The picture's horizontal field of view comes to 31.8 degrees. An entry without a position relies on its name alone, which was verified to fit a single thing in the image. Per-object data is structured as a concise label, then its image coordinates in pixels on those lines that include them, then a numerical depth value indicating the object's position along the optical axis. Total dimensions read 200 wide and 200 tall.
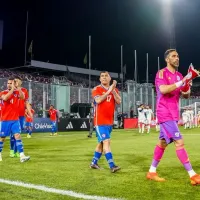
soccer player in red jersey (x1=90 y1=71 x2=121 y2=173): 7.37
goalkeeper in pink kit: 5.84
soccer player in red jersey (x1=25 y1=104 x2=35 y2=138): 23.08
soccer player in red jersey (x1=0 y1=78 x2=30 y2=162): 9.18
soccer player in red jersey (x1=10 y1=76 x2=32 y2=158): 10.35
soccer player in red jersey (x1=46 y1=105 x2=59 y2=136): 26.44
